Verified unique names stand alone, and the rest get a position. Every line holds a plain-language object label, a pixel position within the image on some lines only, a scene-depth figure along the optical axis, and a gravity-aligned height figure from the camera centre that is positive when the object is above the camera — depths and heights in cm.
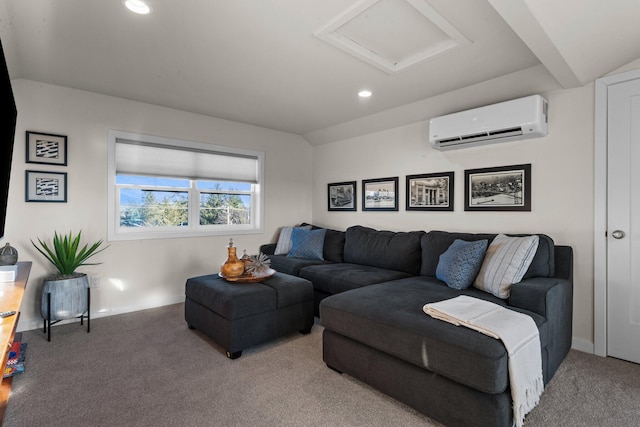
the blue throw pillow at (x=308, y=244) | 423 -41
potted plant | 287 -64
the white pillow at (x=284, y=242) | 452 -41
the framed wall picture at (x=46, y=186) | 308 +24
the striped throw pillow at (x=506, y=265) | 234 -38
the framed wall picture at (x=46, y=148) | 308 +61
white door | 242 -6
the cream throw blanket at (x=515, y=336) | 157 -62
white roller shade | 367 +61
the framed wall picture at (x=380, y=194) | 417 +25
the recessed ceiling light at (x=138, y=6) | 191 +122
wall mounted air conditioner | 273 +81
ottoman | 250 -79
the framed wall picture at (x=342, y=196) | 470 +25
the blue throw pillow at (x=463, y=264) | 259 -41
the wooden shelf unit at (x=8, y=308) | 106 -41
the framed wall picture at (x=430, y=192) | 359 +24
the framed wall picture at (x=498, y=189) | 300 +24
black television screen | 160 +43
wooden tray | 286 -57
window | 364 +30
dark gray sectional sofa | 156 -70
